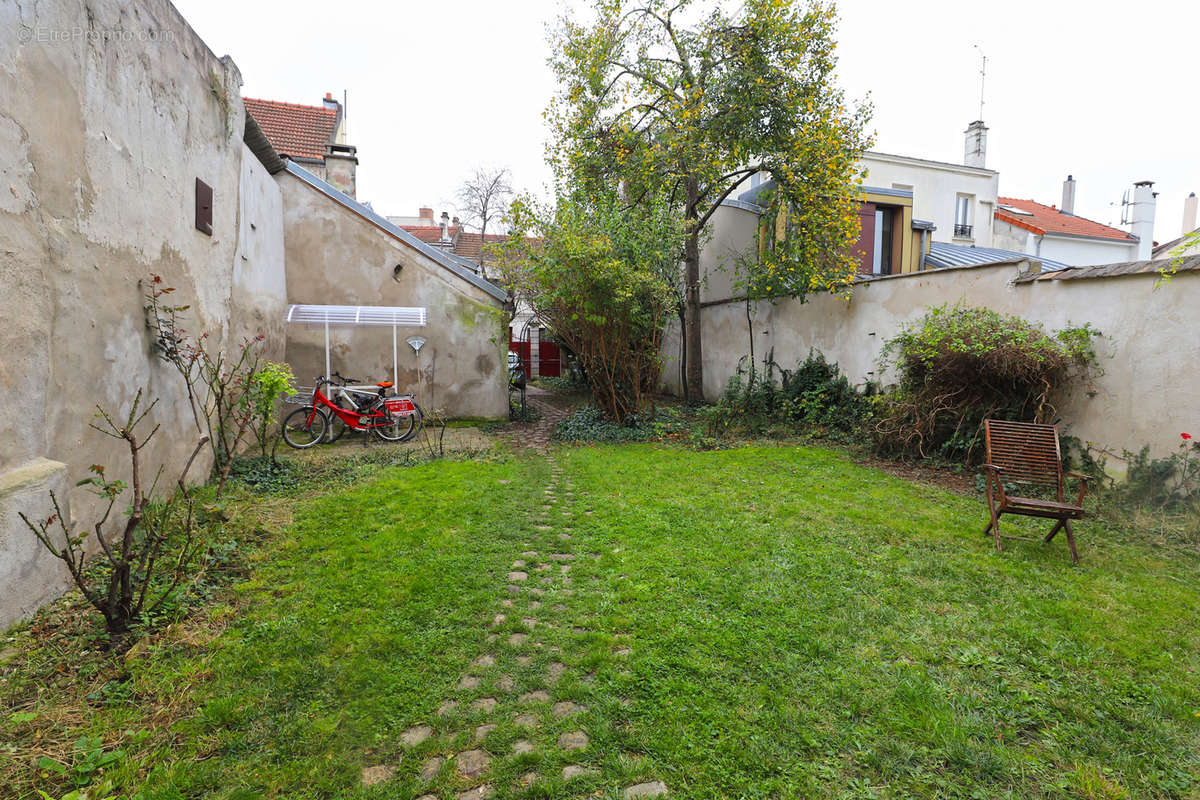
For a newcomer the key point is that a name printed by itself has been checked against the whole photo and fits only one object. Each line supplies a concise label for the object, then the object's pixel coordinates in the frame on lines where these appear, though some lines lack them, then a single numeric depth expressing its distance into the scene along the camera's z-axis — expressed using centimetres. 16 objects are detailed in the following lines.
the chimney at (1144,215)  2123
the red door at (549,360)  2017
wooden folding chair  455
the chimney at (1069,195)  2450
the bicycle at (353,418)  836
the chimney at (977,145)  2070
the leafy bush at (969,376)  623
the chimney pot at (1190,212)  2353
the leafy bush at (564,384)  1542
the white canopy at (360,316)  918
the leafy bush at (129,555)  266
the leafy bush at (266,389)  605
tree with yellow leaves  914
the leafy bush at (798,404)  930
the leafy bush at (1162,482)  520
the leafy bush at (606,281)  877
